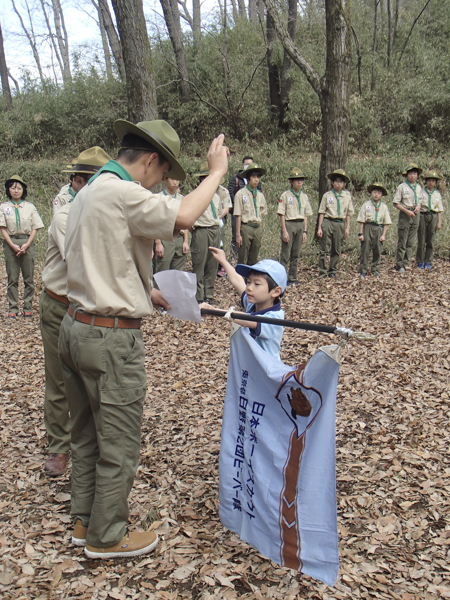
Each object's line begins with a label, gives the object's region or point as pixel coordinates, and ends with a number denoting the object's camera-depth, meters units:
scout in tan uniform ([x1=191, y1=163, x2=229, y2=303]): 9.62
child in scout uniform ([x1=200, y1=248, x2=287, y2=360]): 3.46
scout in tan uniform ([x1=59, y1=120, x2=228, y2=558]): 2.64
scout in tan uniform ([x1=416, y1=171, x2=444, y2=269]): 12.35
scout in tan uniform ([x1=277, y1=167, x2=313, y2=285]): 11.10
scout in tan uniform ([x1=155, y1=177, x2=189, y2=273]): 8.80
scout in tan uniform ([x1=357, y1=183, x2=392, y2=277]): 11.46
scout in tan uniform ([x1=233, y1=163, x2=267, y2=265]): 10.66
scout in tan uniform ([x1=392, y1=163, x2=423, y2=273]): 11.97
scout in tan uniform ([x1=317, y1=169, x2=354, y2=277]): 11.34
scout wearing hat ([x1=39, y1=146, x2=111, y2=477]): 3.96
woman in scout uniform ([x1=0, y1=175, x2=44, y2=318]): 9.36
